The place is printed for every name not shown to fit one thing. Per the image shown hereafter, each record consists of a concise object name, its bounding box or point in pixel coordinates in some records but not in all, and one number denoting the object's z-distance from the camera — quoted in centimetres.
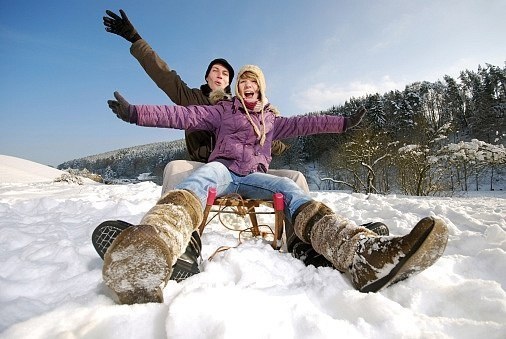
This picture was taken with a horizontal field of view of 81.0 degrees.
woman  95
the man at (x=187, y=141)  132
